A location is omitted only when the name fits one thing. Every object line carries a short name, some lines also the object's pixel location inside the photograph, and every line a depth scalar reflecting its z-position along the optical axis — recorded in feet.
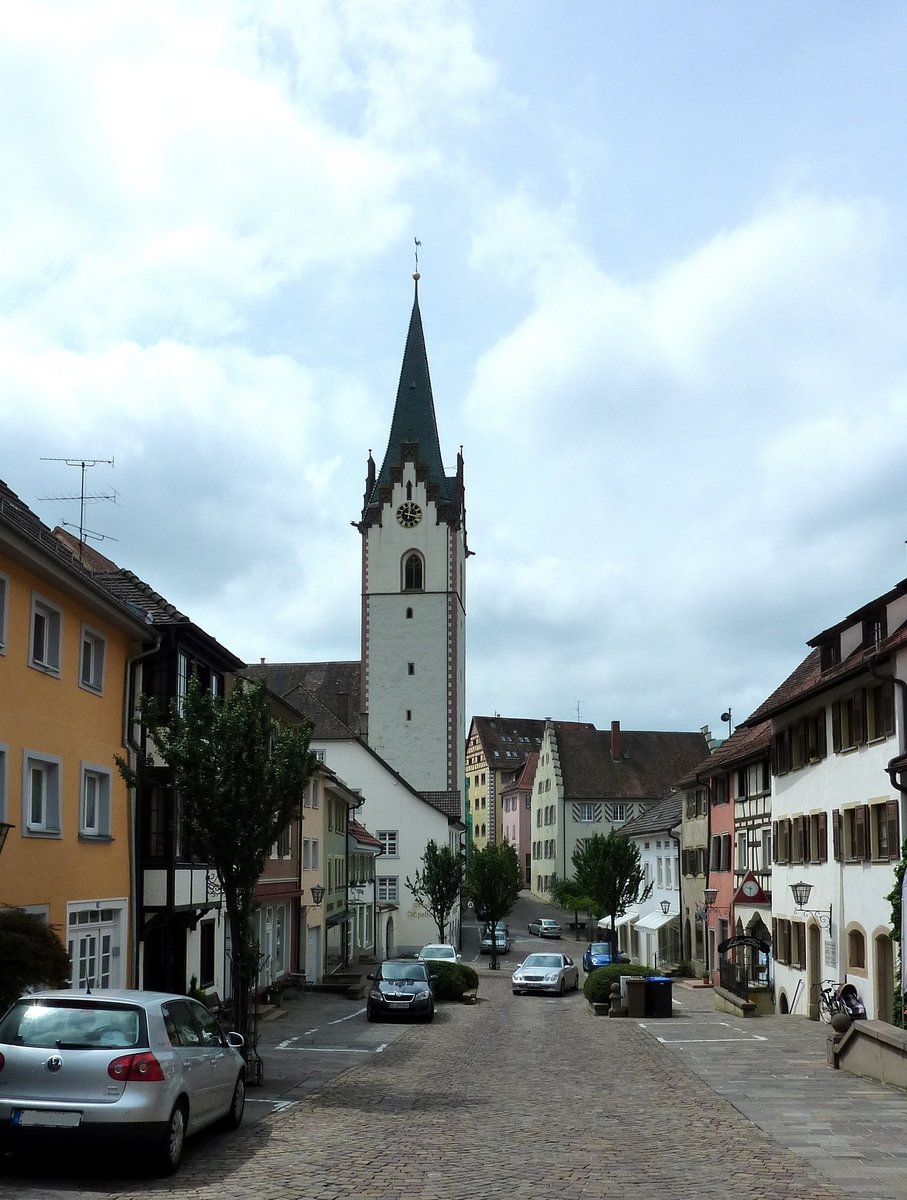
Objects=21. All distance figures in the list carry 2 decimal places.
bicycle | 87.56
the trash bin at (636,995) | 118.32
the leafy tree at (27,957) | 50.31
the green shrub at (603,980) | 122.62
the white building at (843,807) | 87.40
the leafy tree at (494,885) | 211.00
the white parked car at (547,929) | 277.44
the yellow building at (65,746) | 67.26
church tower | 273.13
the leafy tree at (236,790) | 66.39
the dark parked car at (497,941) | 232.94
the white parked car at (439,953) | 161.89
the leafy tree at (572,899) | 282.81
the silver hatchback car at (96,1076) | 37.83
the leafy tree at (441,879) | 211.41
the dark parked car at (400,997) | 110.63
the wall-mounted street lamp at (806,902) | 103.55
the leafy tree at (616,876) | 191.62
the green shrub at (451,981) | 136.26
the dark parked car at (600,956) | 181.96
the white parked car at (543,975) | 148.97
